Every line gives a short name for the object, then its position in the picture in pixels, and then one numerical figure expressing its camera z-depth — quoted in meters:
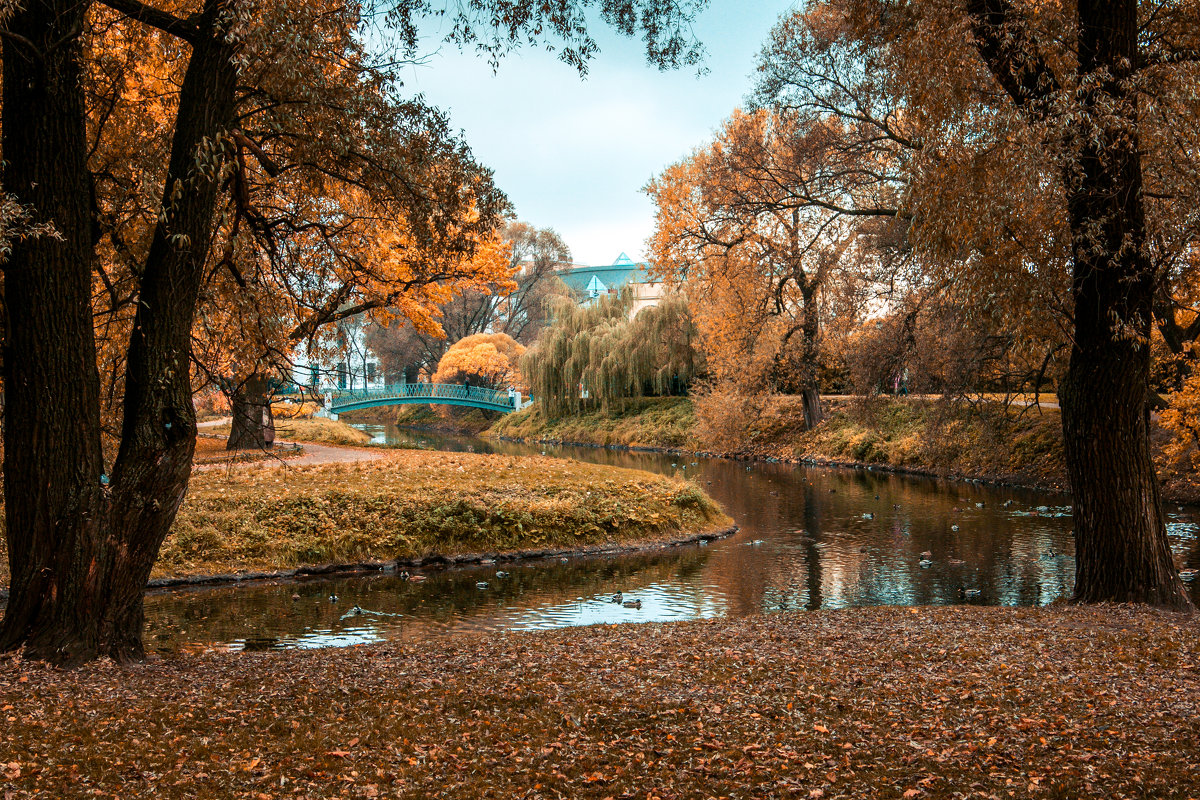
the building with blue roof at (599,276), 71.62
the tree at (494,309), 62.72
